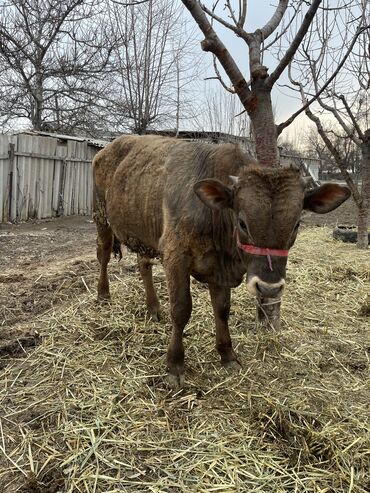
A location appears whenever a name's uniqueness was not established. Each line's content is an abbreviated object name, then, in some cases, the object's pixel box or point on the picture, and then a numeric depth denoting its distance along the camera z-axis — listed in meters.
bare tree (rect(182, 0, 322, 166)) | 4.26
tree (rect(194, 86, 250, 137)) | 18.89
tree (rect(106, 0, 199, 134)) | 16.17
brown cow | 2.81
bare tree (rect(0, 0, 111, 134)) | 16.73
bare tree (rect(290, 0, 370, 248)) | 8.80
